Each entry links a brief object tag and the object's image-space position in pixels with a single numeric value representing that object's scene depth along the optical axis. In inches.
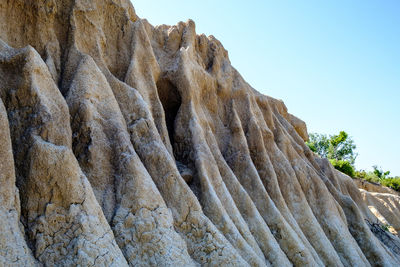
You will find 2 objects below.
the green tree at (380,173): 2046.0
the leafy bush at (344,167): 1320.1
